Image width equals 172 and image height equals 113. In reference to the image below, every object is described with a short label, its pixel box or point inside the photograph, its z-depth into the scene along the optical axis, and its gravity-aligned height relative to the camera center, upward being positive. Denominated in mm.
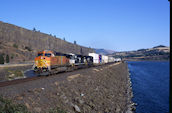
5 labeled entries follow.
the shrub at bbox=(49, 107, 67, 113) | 10448 -3546
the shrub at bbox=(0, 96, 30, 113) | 8734 -2766
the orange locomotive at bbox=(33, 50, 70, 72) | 24423 -672
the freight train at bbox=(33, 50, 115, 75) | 24531 -866
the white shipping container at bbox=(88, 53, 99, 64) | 58056 -299
